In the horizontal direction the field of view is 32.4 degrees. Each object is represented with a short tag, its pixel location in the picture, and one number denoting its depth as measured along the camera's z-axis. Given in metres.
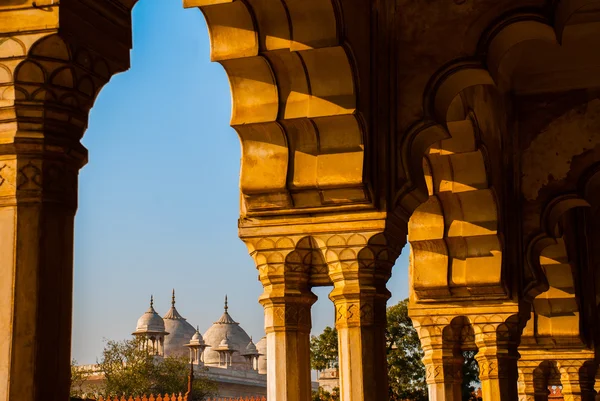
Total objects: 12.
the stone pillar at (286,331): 7.73
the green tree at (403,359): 30.72
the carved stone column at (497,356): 11.66
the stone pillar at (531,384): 16.28
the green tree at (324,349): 31.30
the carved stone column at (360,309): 7.43
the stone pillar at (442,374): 12.46
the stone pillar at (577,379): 15.73
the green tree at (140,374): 49.69
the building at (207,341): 70.00
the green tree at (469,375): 31.28
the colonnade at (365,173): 3.87
